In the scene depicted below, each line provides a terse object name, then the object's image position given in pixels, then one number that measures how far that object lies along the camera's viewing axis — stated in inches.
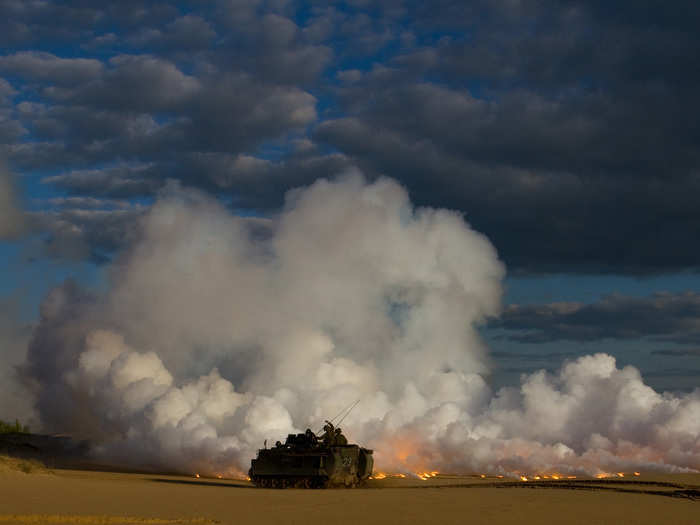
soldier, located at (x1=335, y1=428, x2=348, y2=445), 2874.0
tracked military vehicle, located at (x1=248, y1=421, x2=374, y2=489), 2669.8
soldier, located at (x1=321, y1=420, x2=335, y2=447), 2842.0
